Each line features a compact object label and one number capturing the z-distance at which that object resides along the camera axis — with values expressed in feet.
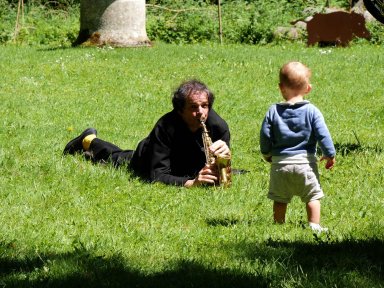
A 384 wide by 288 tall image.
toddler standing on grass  30.54
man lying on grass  40.10
